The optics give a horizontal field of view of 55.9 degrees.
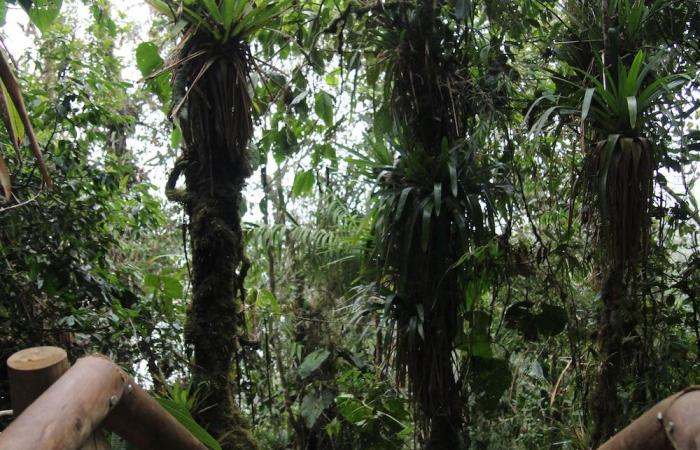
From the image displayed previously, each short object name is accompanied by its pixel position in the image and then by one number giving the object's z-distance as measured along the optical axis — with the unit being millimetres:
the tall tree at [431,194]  2908
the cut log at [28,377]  932
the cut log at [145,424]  1072
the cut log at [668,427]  897
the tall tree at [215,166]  2617
